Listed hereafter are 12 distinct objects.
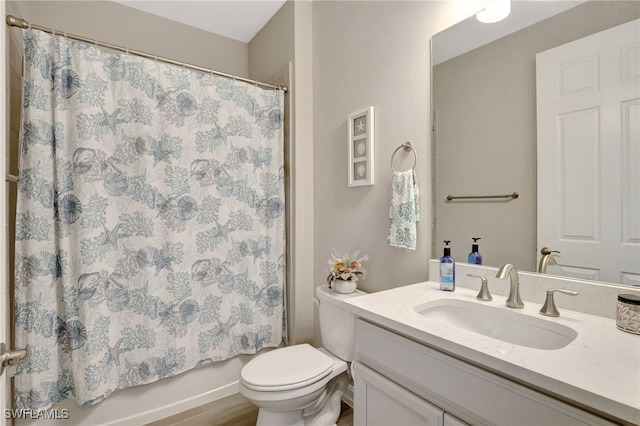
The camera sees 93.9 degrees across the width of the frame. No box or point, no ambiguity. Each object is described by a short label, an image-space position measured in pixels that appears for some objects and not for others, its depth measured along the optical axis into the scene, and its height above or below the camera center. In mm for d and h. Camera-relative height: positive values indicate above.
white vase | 1627 -396
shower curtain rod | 1310 +878
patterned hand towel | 1409 +14
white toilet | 1323 -753
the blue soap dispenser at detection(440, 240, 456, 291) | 1223 -248
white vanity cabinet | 631 -456
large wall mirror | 900 +294
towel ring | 1455 +323
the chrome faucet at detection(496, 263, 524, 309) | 1000 -245
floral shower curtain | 1403 -41
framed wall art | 1663 +376
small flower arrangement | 1632 -310
